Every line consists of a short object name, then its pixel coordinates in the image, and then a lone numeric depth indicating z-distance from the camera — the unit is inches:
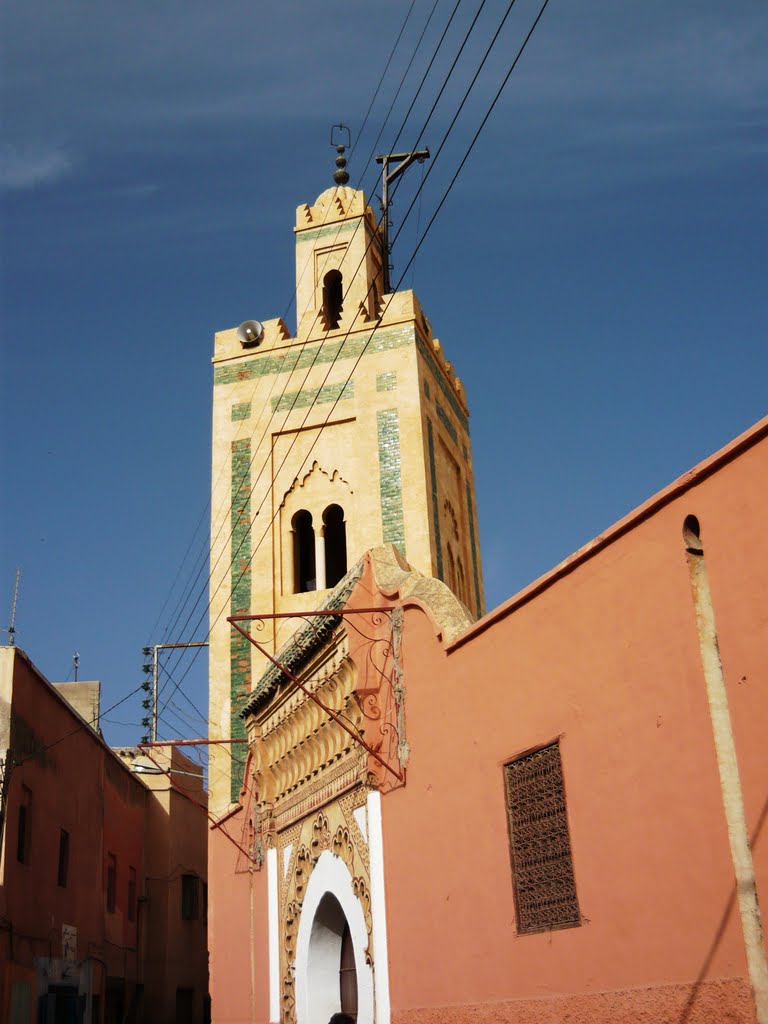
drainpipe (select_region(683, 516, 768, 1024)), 217.8
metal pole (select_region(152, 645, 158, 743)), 1180.2
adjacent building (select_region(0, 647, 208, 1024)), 594.9
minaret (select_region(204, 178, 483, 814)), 663.8
